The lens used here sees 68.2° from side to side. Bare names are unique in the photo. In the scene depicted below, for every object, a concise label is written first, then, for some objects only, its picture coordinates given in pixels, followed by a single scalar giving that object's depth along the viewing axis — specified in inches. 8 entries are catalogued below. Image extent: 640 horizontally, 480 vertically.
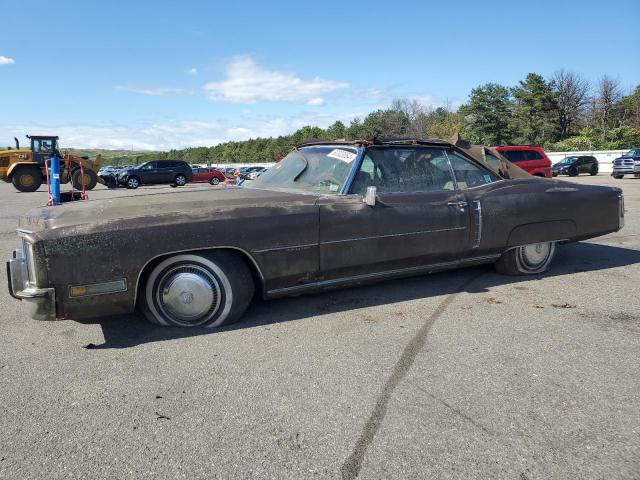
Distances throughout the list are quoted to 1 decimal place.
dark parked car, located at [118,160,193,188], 1064.8
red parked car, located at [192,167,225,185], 1275.8
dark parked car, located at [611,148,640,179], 927.0
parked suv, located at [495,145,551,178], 661.3
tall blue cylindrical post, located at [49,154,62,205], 274.7
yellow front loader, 860.6
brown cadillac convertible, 120.3
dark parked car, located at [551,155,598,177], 1176.8
